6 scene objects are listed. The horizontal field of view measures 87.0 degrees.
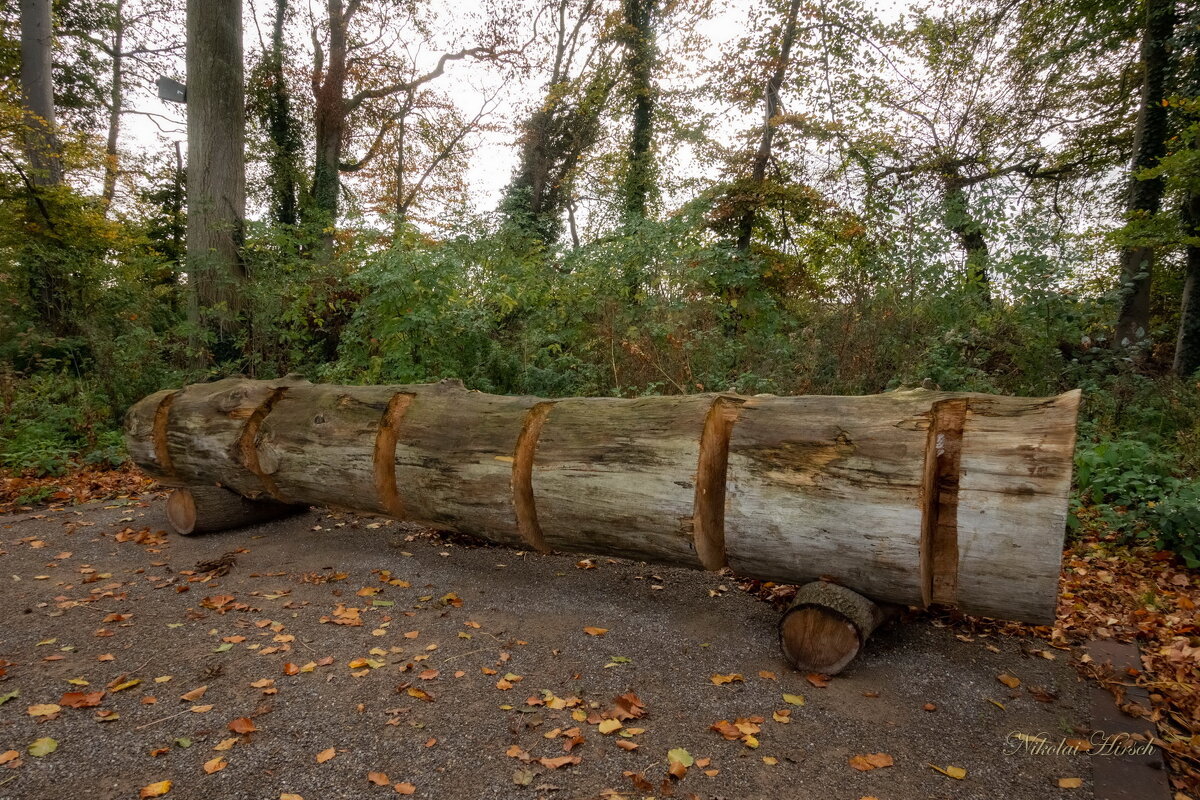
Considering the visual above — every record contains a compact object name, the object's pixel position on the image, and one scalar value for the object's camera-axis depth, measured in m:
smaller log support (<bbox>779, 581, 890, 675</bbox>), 2.65
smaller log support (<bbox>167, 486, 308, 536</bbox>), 4.49
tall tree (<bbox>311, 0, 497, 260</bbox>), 15.62
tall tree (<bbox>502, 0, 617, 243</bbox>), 16.38
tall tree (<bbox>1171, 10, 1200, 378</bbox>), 8.49
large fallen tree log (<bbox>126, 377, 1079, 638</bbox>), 2.42
